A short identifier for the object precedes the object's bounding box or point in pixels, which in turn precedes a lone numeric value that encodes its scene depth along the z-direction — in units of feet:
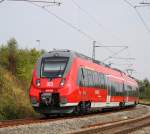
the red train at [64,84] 78.34
